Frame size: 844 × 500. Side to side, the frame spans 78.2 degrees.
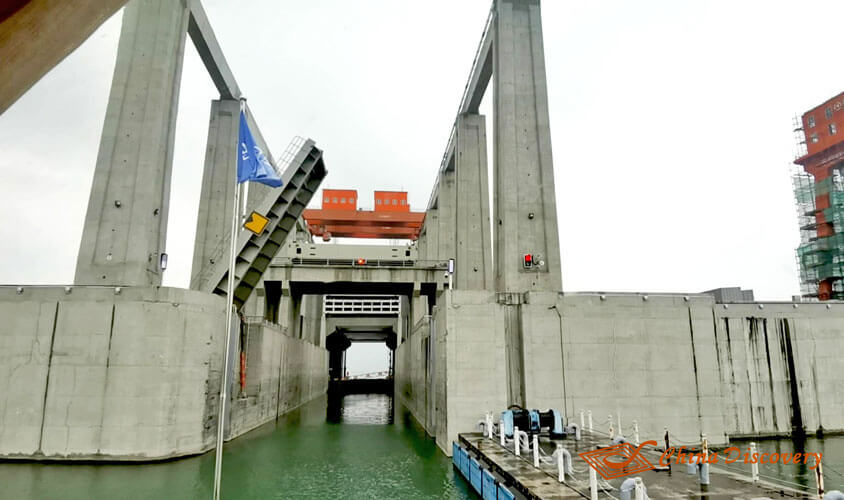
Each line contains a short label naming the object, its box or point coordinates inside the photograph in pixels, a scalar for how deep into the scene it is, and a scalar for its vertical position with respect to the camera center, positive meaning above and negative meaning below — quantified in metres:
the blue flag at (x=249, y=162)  12.16 +4.47
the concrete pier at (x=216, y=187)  30.12 +9.59
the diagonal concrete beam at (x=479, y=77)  28.31 +16.33
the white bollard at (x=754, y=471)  11.44 -2.66
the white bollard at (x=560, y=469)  11.32 -2.55
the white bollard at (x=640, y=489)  8.65 -2.30
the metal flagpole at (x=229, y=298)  9.80 +1.08
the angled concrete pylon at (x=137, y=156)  20.39 +7.92
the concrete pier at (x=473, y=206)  35.62 +9.76
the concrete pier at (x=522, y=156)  23.20 +8.85
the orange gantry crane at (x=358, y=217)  54.03 +13.85
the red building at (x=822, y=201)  48.41 +14.19
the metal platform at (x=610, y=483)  10.45 -2.88
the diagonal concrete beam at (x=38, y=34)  2.05 +1.33
